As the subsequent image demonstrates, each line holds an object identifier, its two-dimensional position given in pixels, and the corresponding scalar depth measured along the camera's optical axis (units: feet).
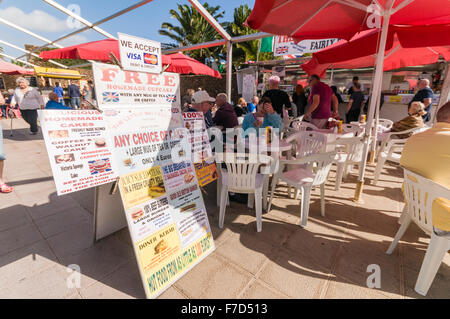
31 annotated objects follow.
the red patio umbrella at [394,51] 9.30
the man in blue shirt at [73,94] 36.81
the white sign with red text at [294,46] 25.38
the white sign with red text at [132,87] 5.38
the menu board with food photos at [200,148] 7.44
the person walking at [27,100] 22.13
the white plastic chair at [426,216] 5.53
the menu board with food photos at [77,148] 4.52
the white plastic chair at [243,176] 8.09
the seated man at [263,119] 11.07
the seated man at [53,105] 14.40
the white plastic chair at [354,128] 15.29
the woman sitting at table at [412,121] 13.74
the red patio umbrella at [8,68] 23.11
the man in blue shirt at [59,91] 36.42
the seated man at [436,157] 5.32
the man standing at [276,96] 14.72
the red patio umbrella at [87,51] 14.23
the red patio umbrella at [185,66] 19.16
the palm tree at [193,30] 66.80
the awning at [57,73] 37.02
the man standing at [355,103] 24.47
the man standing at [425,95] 17.71
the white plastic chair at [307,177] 8.75
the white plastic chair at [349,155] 11.67
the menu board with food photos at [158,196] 5.53
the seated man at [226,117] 12.50
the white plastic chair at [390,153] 12.66
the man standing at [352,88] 24.76
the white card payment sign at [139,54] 5.67
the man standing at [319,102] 14.83
